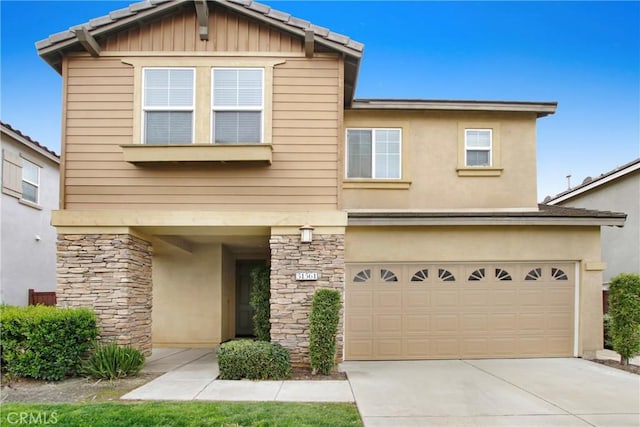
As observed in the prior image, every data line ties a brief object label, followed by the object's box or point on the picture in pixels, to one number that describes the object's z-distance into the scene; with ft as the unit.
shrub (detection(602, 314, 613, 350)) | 36.63
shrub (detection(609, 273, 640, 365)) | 31.22
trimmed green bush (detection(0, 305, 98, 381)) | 26.17
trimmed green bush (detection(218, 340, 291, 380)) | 27.20
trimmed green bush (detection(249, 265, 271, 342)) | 34.24
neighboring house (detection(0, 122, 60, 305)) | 43.80
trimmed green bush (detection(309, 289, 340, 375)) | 27.78
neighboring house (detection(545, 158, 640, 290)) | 46.83
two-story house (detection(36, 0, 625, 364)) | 29.71
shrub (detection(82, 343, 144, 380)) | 26.94
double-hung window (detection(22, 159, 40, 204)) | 47.19
